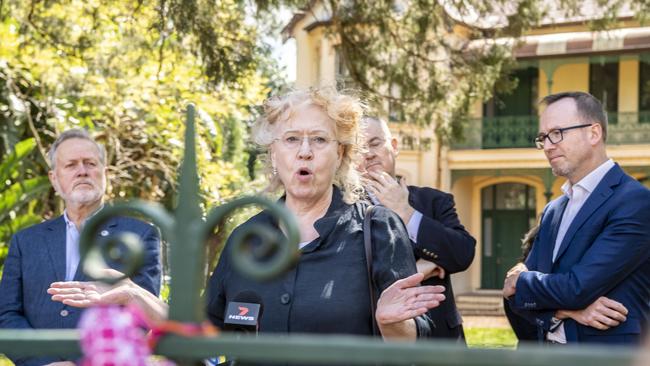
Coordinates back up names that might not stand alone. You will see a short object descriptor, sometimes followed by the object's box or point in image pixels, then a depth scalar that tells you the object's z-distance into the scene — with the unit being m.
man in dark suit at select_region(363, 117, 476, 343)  4.51
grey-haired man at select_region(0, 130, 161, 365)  4.29
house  28.25
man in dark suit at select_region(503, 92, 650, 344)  3.93
